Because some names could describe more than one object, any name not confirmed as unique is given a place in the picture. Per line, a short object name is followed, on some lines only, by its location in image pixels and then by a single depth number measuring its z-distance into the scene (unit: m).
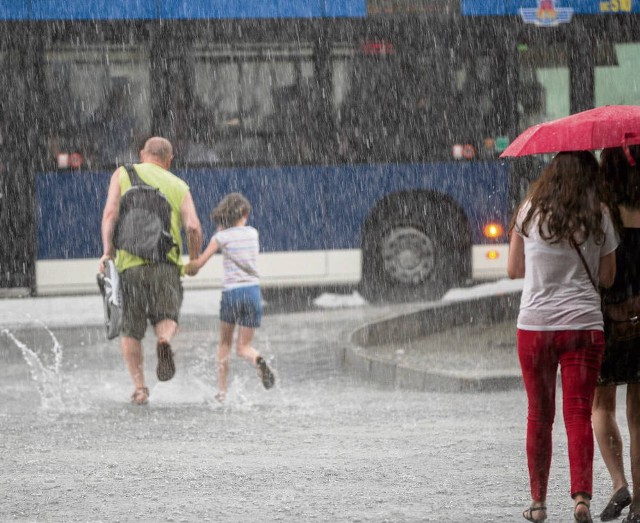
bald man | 18.56
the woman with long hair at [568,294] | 10.53
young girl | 19.45
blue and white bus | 30.66
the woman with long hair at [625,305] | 10.88
